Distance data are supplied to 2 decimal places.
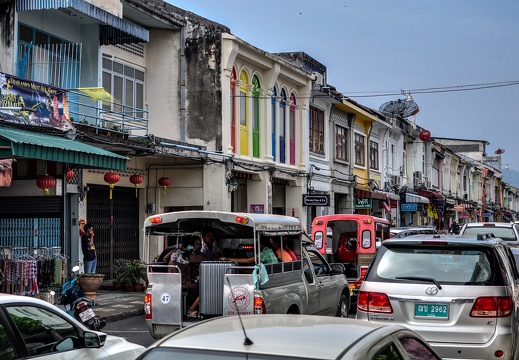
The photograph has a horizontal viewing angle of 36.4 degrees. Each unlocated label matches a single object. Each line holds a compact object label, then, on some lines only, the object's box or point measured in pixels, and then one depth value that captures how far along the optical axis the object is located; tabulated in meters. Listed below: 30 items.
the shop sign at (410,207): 44.18
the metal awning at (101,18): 17.59
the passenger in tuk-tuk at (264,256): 11.89
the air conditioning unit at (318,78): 31.79
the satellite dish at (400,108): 46.28
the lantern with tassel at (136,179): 23.02
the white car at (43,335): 5.87
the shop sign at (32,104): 15.79
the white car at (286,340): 4.19
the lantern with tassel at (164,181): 24.36
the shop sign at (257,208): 27.81
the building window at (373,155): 40.84
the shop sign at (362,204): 37.19
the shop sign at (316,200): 30.20
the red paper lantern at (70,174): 19.17
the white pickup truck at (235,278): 10.93
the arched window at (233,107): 25.83
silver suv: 8.38
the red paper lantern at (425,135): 48.44
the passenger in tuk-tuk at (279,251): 12.25
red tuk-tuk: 18.22
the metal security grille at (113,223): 22.19
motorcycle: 10.05
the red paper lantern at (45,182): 17.59
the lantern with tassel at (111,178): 20.70
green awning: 14.46
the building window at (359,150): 38.19
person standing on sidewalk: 19.41
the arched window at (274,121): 28.94
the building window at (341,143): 35.44
